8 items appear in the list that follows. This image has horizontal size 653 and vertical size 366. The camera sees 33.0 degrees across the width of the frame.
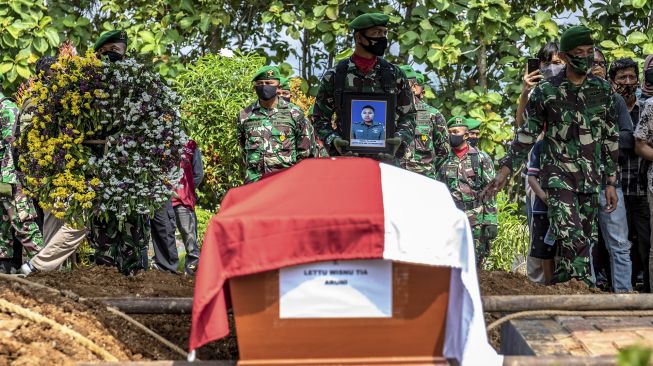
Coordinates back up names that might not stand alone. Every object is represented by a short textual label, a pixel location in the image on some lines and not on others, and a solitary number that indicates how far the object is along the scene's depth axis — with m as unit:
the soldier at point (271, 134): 10.38
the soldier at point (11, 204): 10.11
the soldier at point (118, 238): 9.23
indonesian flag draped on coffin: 4.37
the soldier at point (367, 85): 8.42
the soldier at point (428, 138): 10.89
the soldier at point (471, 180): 11.74
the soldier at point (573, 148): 8.31
